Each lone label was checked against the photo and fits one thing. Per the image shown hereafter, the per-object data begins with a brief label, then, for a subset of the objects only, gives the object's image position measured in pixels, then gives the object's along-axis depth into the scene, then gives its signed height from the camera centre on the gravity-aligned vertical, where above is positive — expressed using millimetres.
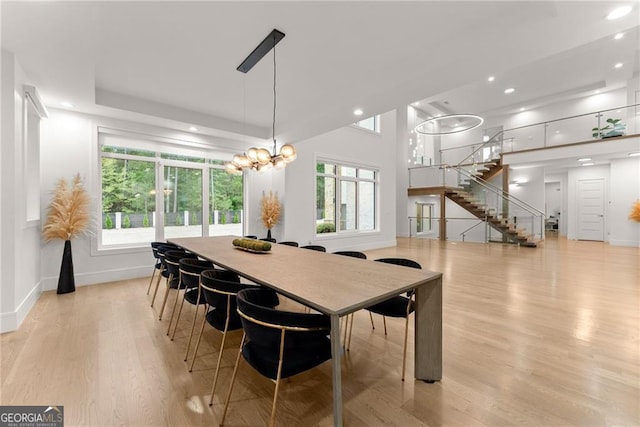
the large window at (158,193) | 5027 +372
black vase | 4141 -1003
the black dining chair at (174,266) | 2881 -604
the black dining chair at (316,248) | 3764 -540
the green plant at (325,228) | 7777 -518
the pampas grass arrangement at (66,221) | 4129 -167
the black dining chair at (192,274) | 2402 -582
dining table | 1442 -511
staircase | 9406 +301
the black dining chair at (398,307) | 2182 -855
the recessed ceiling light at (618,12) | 2212 +1690
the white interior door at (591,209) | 9898 +56
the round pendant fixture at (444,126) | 12031 +4049
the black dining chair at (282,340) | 1404 -739
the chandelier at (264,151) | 2951 +751
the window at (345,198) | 7867 +409
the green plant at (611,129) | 7969 +2527
